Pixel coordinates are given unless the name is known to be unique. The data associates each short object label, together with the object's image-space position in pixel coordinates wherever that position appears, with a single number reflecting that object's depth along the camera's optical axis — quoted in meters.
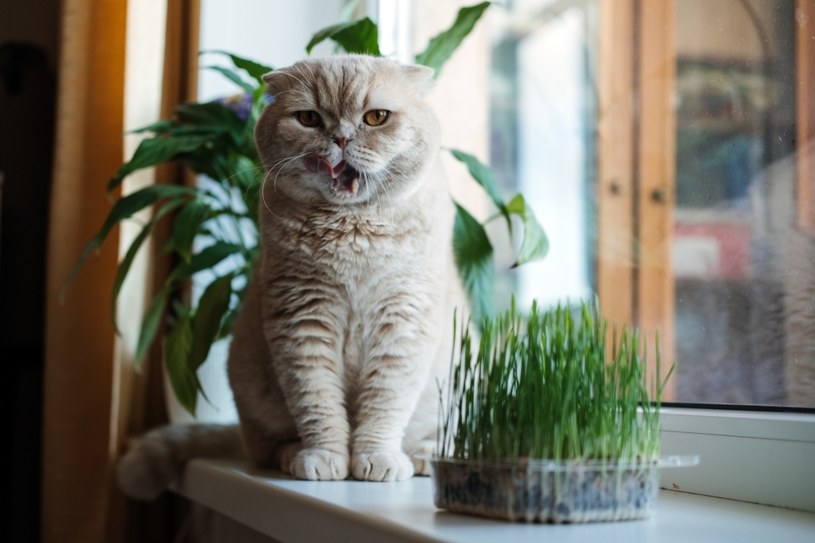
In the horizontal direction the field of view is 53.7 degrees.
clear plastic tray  0.69
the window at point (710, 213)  0.95
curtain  1.62
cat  1.07
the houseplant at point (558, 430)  0.69
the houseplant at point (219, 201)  1.30
